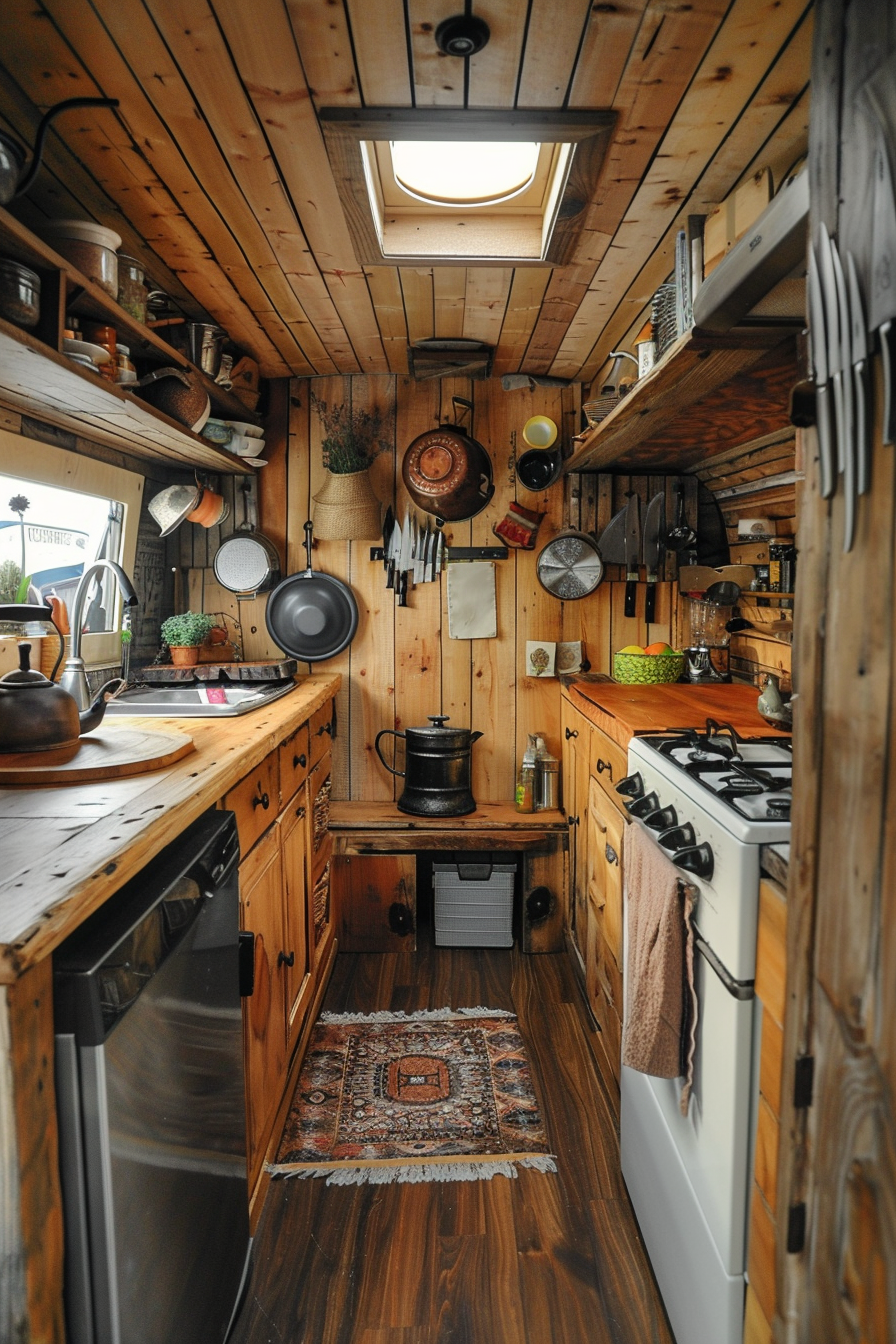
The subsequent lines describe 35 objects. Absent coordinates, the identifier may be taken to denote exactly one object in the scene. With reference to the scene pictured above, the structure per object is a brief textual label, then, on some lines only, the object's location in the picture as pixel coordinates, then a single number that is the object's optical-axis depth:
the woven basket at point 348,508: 3.27
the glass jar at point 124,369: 2.01
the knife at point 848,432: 0.72
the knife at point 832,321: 0.74
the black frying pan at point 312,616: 3.48
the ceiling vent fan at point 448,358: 3.00
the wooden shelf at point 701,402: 1.70
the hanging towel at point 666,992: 1.43
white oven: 1.21
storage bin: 3.20
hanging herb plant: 3.43
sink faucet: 1.88
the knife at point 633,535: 3.37
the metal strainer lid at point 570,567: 3.43
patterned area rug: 2.02
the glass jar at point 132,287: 1.99
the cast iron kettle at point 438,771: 3.23
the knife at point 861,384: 0.70
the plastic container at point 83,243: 1.76
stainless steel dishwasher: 0.91
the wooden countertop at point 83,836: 0.84
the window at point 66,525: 2.23
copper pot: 3.30
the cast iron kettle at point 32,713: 1.52
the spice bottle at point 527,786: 3.33
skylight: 2.01
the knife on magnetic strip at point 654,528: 3.35
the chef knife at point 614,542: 3.39
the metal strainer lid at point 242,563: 3.42
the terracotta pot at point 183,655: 3.11
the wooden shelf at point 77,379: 1.53
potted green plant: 3.11
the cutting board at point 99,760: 1.46
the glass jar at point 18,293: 1.49
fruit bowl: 3.05
